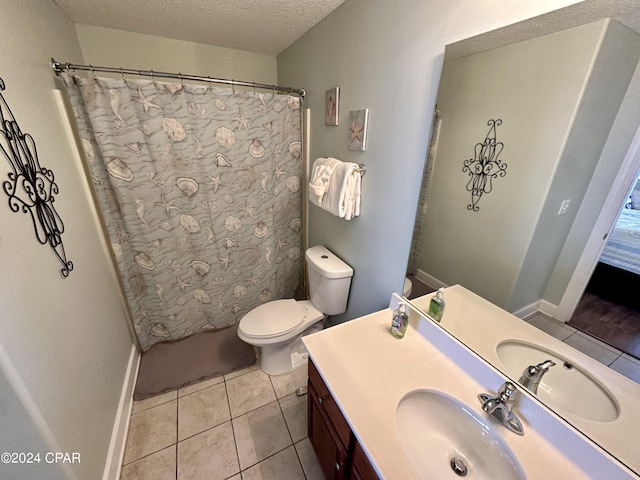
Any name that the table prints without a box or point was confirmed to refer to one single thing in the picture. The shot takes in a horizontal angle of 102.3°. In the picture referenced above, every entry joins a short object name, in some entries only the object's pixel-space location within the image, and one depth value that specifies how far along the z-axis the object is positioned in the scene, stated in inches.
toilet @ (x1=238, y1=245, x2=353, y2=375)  62.9
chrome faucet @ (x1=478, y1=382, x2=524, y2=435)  29.4
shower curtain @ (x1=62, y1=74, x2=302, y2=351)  56.8
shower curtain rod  48.9
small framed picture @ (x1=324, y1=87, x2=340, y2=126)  57.0
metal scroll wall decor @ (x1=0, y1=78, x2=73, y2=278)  32.9
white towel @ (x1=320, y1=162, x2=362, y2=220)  53.1
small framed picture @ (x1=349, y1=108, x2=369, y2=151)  49.9
